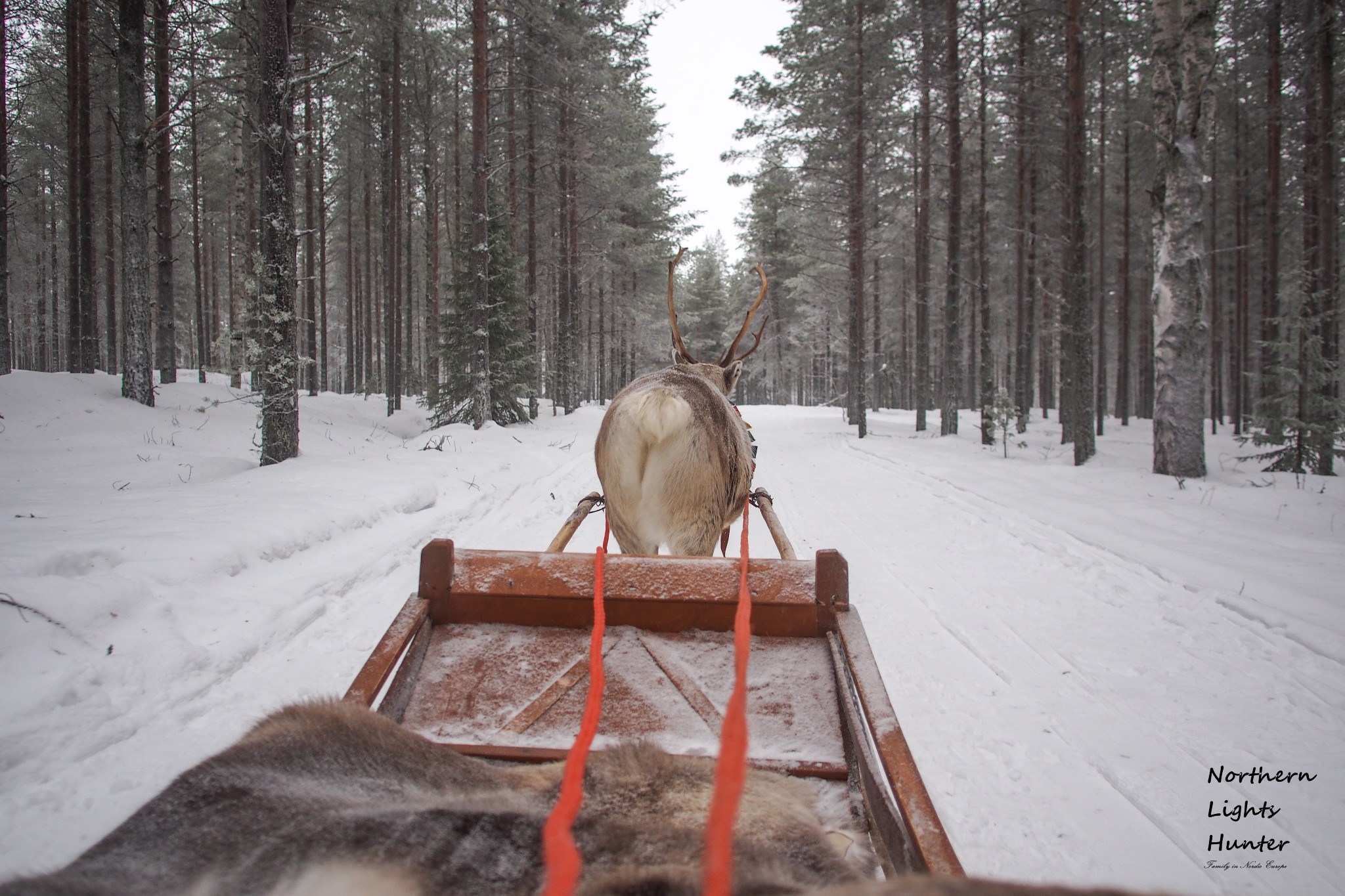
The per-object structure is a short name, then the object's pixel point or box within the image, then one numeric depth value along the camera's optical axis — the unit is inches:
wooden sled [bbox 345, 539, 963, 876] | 64.5
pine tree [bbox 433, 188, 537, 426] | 553.6
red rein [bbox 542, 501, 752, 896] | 24.9
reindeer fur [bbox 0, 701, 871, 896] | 27.4
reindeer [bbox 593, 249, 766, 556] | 99.7
